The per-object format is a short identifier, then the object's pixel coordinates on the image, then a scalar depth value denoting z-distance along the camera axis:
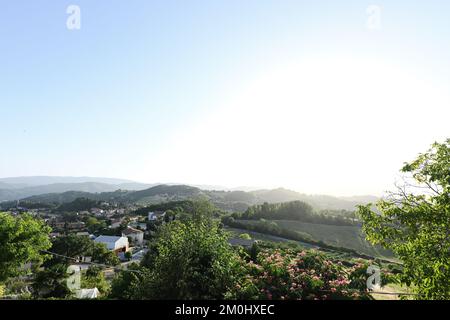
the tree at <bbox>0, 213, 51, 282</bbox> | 15.55
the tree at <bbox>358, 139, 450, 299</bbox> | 5.64
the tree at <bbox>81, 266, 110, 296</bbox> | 22.48
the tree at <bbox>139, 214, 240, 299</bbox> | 6.09
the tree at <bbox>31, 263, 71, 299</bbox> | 19.42
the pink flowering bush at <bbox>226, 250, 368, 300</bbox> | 5.61
